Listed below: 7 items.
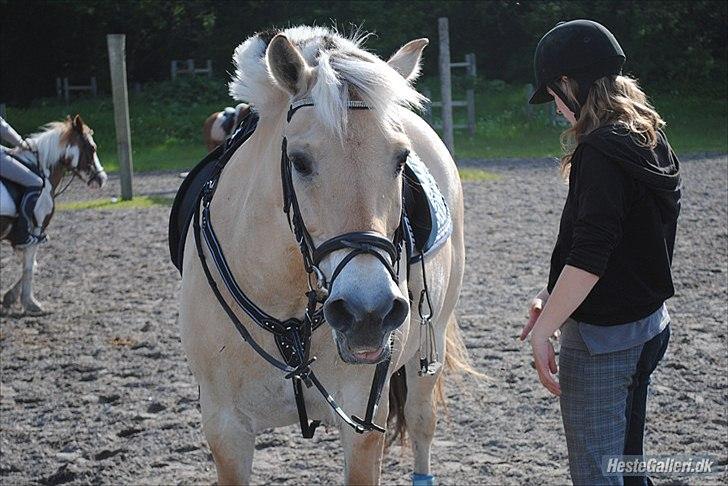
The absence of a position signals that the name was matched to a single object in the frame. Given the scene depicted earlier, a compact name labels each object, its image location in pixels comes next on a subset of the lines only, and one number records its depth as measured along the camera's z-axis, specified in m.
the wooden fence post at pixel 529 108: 22.01
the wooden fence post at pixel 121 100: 12.27
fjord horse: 2.26
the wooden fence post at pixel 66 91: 27.45
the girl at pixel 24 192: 7.40
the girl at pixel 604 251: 2.40
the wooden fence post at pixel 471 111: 21.19
